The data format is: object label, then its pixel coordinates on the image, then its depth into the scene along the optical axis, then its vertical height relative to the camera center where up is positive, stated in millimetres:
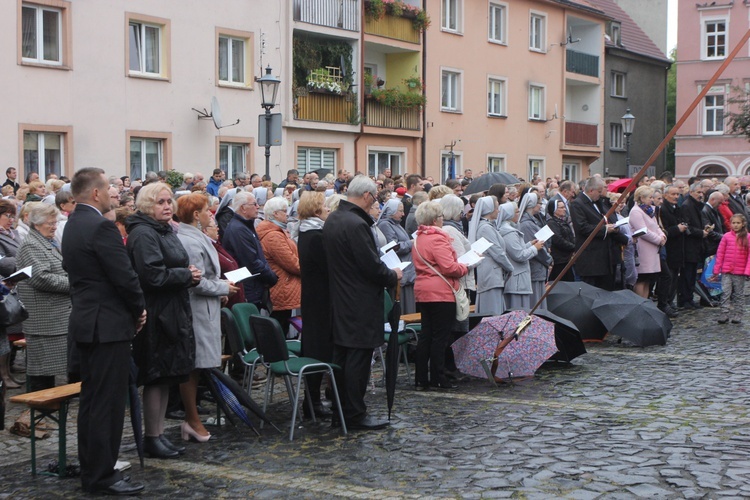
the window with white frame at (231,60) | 27438 +4005
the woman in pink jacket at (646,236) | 15891 -312
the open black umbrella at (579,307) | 13398 -1154
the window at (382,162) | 33688 +1685
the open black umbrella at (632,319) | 12953 -1266
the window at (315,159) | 30312 +1609
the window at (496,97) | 39062 +4345
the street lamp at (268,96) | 22031 +2497
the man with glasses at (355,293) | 8469 -626
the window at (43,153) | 23016 +1324
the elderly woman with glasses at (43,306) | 8961 -777
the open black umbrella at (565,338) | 11562 -1343
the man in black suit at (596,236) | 15094 -300
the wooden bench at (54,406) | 7055 -1274
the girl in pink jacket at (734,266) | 15250 -734
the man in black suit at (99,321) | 6691 -675
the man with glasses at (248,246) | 10469 -311
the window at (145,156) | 25328 +1397
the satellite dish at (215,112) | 26422 +2529
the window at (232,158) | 27641 +1481
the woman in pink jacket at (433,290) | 10266 -723
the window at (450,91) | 36656 +4290
